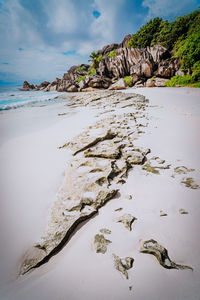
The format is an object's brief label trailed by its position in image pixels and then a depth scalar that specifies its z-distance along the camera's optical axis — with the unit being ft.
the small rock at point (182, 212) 4.84
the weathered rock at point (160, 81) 48.80
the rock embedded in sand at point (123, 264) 3.55
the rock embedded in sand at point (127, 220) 4.68
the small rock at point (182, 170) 6.81
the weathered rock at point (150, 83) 52.26
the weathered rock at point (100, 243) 4.12
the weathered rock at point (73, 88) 84.96
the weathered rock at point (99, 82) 69.97
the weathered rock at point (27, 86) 173.81
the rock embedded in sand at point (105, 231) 4.63
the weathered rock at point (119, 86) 58.98
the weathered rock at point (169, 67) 50.17
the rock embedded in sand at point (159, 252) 3.51
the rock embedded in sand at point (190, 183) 5.87
